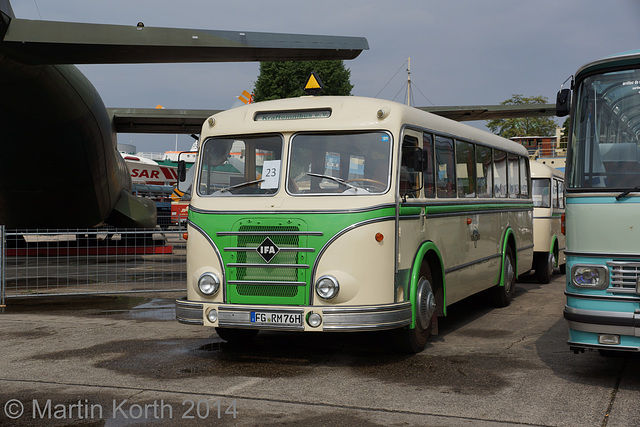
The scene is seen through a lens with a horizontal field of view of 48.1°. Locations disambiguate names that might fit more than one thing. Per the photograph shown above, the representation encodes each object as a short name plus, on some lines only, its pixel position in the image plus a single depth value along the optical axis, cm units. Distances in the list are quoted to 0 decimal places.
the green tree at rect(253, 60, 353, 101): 5450
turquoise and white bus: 586
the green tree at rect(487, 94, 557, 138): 6544
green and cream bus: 698
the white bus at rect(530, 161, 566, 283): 1523
